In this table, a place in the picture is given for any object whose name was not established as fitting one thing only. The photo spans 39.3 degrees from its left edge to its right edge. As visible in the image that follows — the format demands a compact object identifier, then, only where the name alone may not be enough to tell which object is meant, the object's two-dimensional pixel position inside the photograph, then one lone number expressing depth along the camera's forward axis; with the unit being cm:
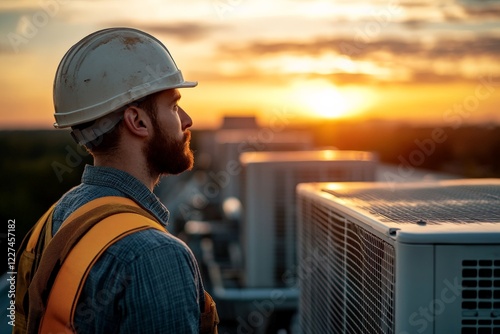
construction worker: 296
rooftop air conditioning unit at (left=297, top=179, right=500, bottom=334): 285
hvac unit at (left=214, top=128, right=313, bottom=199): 2072
